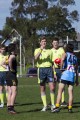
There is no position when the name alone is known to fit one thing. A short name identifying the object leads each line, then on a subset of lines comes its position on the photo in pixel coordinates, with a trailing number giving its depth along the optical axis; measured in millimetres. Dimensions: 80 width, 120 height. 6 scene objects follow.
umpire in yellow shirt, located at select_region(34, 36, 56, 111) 13873
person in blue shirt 13305
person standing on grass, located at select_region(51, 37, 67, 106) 14688
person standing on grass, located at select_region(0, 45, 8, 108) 14995
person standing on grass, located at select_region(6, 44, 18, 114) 13445
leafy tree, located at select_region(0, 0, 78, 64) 84000
